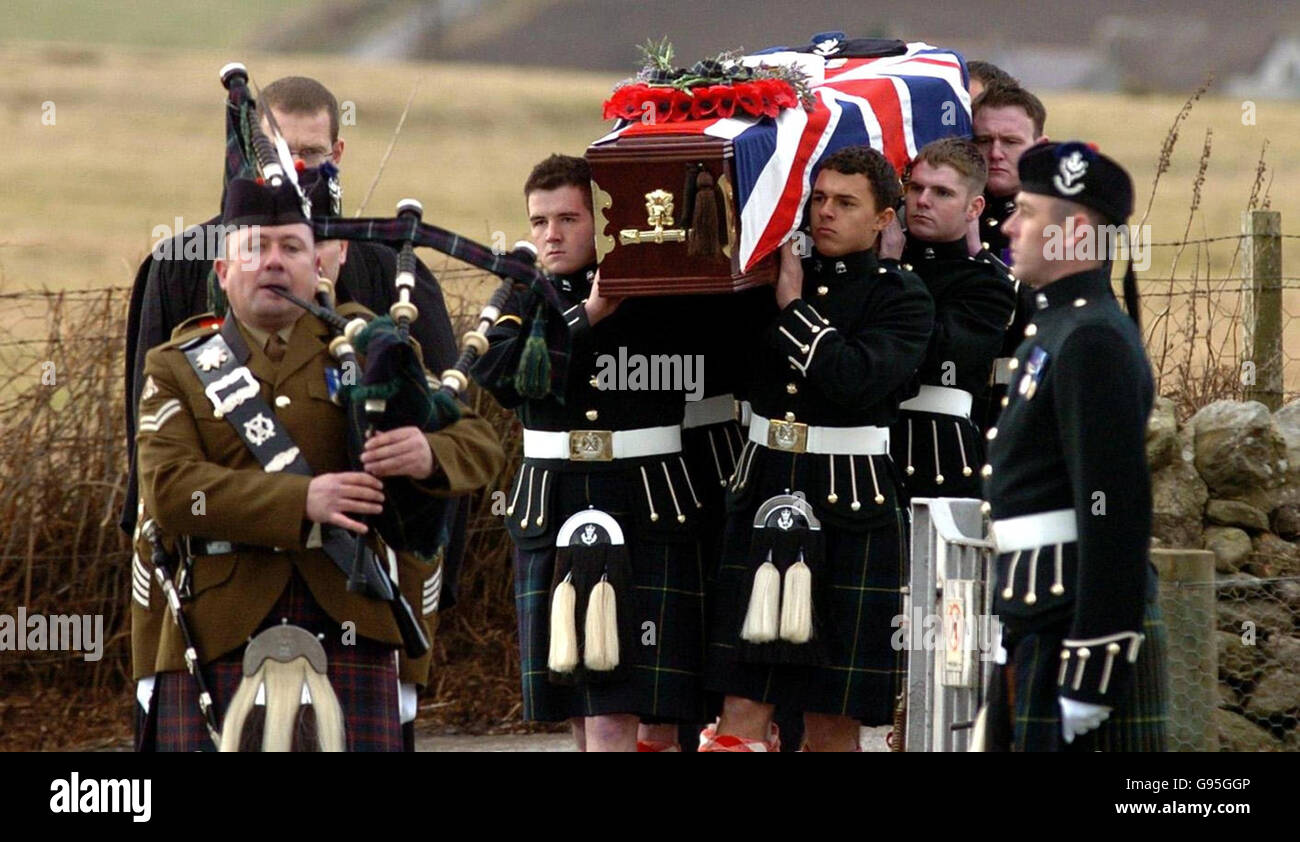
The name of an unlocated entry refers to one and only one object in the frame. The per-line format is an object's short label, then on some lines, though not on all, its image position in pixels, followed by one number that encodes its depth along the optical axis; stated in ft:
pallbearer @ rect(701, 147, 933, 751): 36.22
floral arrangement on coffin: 36.04
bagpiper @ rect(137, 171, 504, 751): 28.50
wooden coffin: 34.91
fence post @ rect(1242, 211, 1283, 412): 51.80
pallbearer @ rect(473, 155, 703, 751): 36.63
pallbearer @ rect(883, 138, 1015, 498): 38.37
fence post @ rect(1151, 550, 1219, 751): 39.04
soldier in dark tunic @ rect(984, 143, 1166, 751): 27.27
